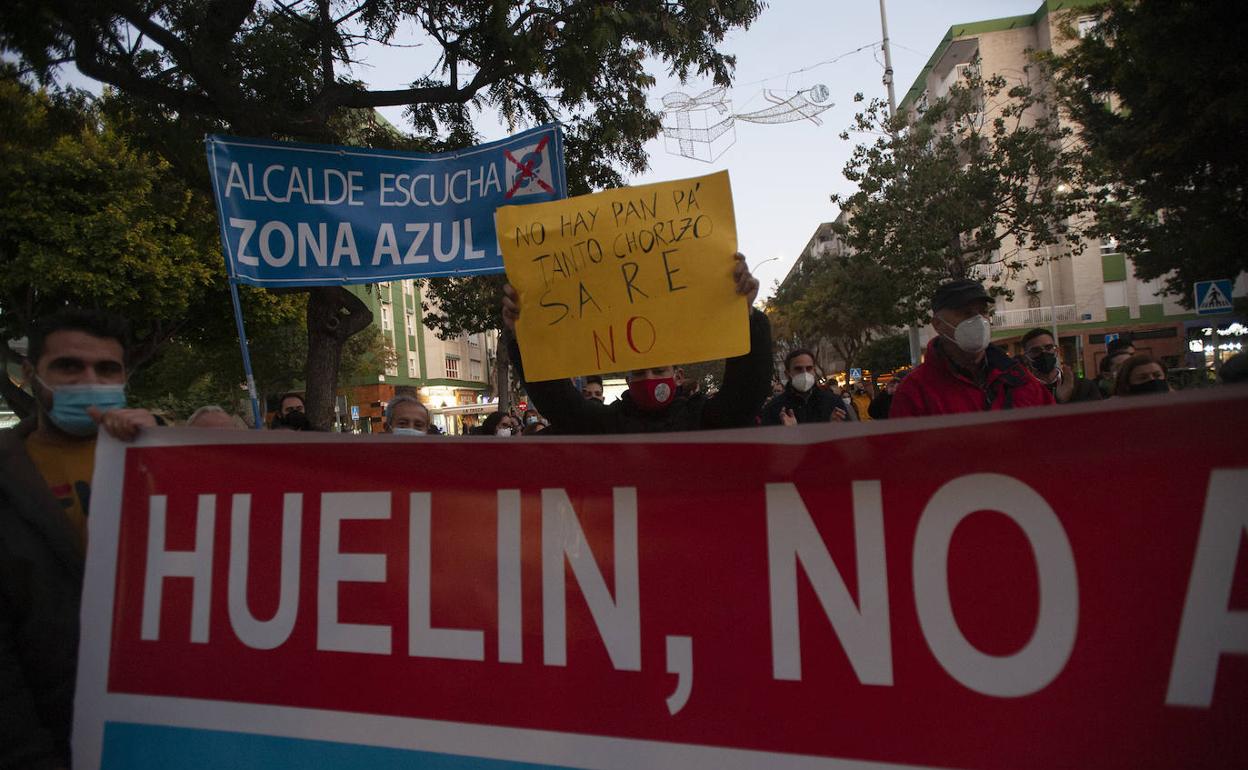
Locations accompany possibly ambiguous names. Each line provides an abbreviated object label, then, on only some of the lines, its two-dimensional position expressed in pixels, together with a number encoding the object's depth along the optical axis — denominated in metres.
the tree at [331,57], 6.86
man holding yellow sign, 2.38
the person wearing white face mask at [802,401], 5.71
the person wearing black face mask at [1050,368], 5.36
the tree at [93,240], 17.66
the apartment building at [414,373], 45.88
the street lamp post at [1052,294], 35.88
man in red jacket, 3.00
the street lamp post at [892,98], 27.08
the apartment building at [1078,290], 37.94
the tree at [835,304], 25.18
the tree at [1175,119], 10.11
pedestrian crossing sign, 12.59
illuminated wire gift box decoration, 35.47
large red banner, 1.31
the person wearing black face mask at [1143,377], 4.71
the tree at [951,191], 21.78
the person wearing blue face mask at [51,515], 1.76
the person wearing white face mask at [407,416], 4.64
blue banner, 4.17
